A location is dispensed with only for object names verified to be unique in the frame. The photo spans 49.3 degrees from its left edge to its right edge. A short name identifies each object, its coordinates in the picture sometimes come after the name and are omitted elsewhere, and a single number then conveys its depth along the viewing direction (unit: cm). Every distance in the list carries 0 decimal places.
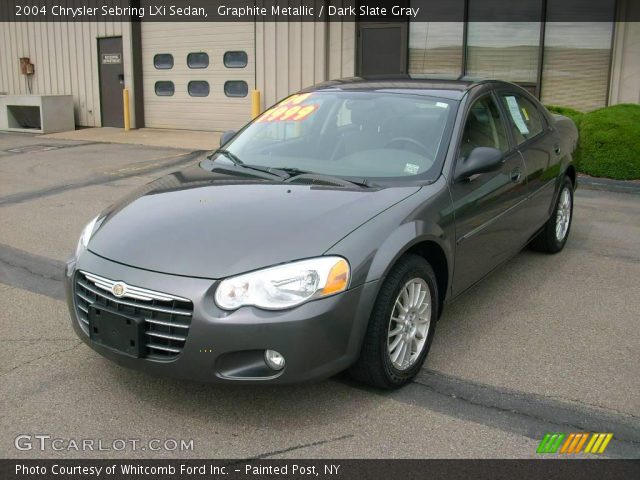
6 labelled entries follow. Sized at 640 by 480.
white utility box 1653
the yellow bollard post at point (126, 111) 1605
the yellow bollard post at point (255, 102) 1409
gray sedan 309
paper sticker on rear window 513
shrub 924
